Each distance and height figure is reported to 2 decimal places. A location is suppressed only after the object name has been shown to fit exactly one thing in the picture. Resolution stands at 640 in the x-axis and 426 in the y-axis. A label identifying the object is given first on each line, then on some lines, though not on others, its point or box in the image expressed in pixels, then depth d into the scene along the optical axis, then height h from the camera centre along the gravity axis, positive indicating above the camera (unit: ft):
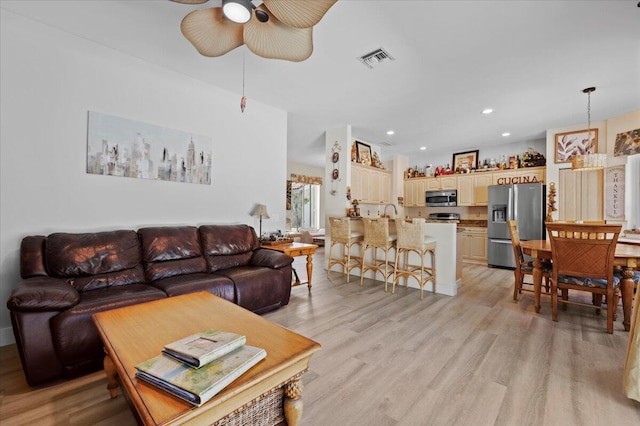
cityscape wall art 9.04 +2.26
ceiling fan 4.92 +3.96
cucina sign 18.10 +2.54
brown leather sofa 5.76 -2.07
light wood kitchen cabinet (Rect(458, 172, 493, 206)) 20.26 +2.05
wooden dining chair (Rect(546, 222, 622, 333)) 8.23 -1.44
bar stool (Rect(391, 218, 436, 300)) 11.96 -1.60
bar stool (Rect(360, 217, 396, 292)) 13.20 -1.47
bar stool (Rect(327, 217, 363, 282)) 14.63 -1.45
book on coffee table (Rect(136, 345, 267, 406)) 2.92 -1.95
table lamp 12.56 +0.05
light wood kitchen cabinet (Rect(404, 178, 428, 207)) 23.70 +2.01
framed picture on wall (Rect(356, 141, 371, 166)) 18.95 +4.44
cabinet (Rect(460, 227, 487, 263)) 20.11 -2.34
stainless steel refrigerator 16.98 +0.00
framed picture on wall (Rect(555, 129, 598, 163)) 15.07 +4.25
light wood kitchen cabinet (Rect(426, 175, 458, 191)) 21.94 +2.69
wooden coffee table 2.93 -2.12
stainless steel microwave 21.72 +1.35
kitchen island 12.45 -2.13
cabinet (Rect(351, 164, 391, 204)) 18.02 +2.11
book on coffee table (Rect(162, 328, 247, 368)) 3.35 -1.84
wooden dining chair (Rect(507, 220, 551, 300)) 11.32 -2.13
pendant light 11.09 +2.35
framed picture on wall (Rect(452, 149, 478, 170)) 21.62 +4.53
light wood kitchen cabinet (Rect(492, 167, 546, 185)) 17.87 +2.81
